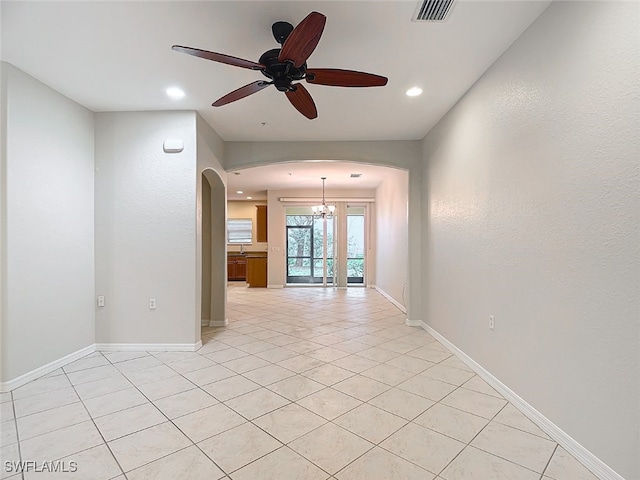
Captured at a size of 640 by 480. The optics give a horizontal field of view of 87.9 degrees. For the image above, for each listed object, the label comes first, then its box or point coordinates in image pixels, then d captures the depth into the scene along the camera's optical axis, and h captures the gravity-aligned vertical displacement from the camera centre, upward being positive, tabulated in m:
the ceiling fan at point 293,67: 1.87 +1.13
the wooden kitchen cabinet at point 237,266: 10.92 -0.80
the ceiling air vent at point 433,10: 2.06 +1.47
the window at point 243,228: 11.41 +0.47
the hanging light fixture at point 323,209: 8.66 +0.84
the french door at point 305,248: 9.93 -0.20
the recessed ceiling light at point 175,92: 3.27 +1.51
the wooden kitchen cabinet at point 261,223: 10.81 +0.62
